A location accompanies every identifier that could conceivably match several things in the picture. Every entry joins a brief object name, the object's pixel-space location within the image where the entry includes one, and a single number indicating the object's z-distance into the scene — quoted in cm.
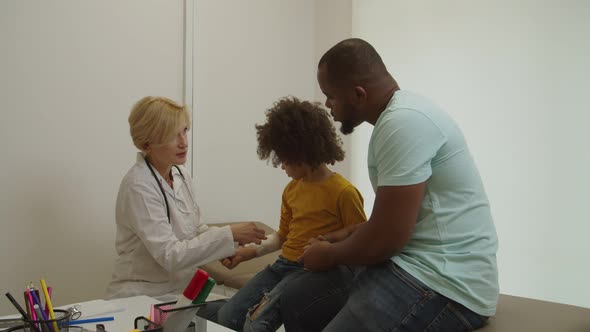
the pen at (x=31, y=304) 103
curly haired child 178
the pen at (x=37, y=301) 103
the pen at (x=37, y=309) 103
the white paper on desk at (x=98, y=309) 136
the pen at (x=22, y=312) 98
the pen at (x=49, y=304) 104
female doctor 196
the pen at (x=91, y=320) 124
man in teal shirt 131
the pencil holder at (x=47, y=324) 98
